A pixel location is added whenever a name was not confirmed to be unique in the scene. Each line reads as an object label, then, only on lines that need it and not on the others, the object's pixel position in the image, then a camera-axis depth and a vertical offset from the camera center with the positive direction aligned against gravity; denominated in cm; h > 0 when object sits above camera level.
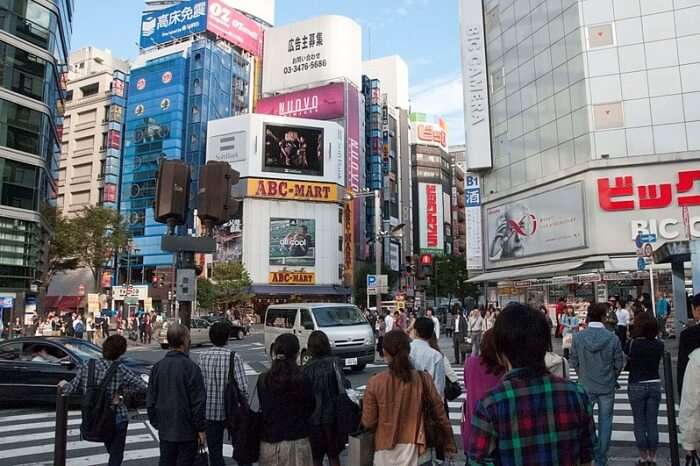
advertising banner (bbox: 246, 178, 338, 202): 6675 +1304
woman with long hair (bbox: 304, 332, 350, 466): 504 -91
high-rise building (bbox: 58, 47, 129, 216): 7394 +2121
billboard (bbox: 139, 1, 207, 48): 7481 +3676
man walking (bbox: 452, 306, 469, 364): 1775 -89
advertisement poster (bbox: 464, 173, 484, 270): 5738 +811
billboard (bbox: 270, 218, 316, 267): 6656 +698
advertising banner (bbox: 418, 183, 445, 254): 8981 +1307
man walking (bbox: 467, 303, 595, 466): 242 -46
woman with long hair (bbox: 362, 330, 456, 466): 397 -75
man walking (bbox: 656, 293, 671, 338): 2150 -38
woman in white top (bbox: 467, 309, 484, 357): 1636 -64
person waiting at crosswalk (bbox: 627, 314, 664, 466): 634 -94
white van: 1571 -67
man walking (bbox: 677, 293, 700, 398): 557 -39
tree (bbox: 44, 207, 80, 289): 4569 +445
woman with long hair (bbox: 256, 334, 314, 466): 441 -83
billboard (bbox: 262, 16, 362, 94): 7588 +3287
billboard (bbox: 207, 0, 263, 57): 7531 +3708
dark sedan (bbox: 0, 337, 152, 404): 1170 -126
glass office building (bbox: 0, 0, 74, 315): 3331 +1002
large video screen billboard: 6794 +1784
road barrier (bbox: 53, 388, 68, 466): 522 -114
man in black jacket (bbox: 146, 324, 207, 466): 500 -89
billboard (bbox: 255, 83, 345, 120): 7319 +2565
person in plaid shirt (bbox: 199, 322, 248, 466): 545 -67
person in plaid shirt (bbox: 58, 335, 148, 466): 553 -76
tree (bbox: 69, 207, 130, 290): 4703 +551
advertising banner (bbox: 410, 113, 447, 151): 9619 +2837
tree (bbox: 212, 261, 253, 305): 5412 +187
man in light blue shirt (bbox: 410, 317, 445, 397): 541 -49
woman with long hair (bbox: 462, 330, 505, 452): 392 -56
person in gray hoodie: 633 -71
